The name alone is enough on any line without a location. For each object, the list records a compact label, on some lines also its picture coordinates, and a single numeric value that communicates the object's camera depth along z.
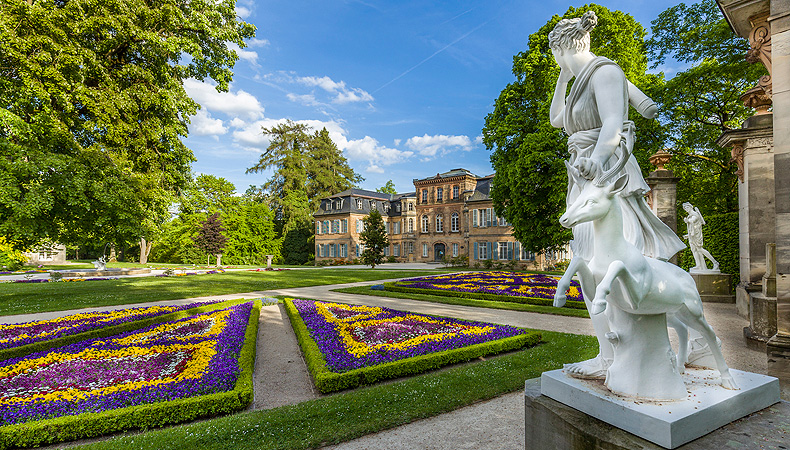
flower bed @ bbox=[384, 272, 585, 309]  12.34
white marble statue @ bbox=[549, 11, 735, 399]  2.33
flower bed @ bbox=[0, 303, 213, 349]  7.22
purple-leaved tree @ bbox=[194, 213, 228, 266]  34.62
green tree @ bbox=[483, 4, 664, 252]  16.34
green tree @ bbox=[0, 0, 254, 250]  9.12
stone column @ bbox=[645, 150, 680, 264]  12.83
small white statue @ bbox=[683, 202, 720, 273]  11.87
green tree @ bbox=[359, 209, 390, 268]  29.64
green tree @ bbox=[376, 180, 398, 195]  61.69
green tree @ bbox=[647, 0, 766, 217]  13.72
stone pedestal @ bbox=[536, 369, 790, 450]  2.07
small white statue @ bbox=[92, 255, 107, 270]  24.71
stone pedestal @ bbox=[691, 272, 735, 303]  11.75
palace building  33.69
